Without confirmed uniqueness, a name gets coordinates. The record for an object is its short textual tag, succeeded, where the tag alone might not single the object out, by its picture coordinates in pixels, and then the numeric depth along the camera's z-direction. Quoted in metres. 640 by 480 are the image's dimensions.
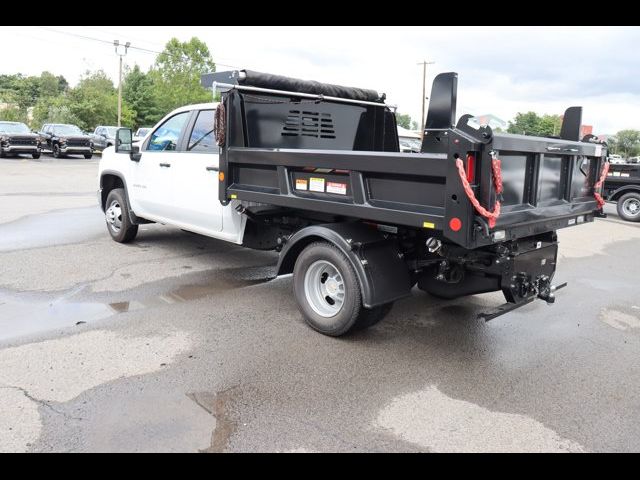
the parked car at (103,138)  33.22
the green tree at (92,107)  46.28
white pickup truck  3.71
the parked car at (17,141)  25.73
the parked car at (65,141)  27.86
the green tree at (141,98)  56.66
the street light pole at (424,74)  51.14
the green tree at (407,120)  73.38
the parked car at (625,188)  13.44
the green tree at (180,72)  57.81
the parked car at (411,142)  18.31
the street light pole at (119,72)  43.59
